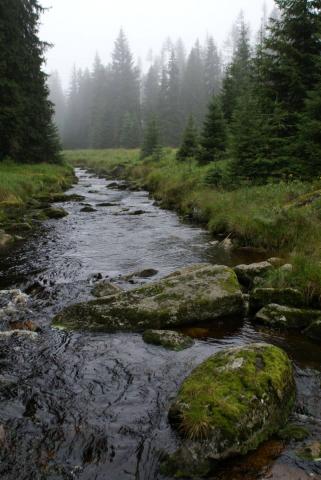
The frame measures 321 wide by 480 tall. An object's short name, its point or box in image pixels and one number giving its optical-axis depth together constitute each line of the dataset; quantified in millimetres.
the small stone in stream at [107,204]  20750
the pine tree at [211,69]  80750
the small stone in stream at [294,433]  4223
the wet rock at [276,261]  9047
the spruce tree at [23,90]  25703
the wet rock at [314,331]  6398
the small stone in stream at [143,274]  9592
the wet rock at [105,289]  8281
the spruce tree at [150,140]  39219
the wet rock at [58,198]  21212
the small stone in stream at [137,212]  17984
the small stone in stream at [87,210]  18953
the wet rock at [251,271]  8664
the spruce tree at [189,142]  28812
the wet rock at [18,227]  14300
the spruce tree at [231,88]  28203
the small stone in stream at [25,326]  6812
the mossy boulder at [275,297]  7234
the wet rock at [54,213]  17359
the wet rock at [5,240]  12425
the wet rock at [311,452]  3973
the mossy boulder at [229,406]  3902
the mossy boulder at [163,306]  6941
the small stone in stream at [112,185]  29666
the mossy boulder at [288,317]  6777
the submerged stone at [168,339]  6309
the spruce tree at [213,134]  23875
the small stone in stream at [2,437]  4197
